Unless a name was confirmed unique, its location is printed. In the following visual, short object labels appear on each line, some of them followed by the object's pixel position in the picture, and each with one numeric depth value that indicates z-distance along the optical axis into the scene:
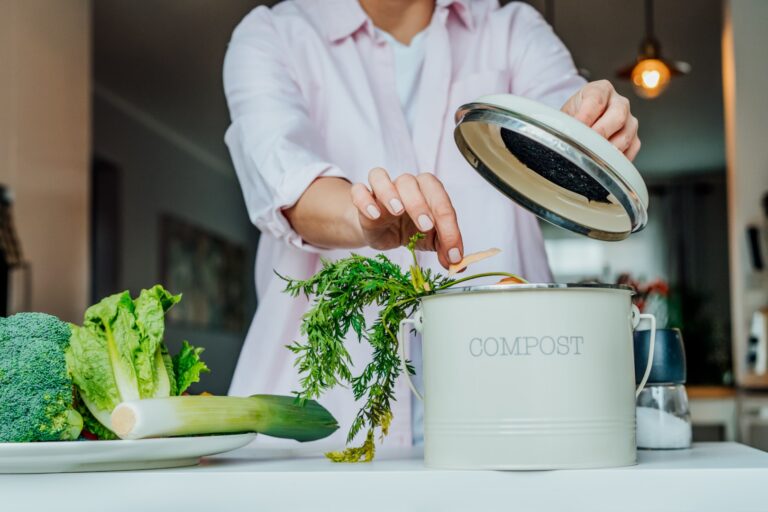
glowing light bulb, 3.56
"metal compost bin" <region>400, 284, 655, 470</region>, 0.66
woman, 1.30
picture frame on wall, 6.38
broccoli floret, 0.73
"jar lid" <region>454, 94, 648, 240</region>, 0.69
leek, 0.71
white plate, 0.67
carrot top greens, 0.78
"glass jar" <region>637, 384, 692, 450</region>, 0.92
